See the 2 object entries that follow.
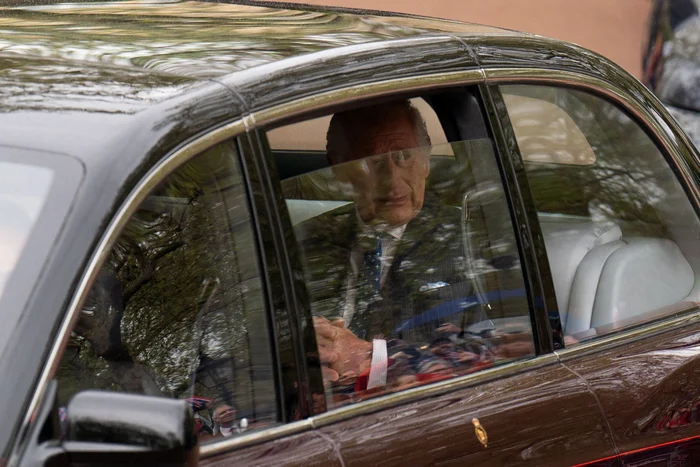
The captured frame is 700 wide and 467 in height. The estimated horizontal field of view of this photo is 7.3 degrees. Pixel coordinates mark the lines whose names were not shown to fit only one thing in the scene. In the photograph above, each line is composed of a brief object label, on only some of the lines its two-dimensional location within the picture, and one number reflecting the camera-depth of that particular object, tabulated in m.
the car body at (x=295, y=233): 9.21
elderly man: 9.71
